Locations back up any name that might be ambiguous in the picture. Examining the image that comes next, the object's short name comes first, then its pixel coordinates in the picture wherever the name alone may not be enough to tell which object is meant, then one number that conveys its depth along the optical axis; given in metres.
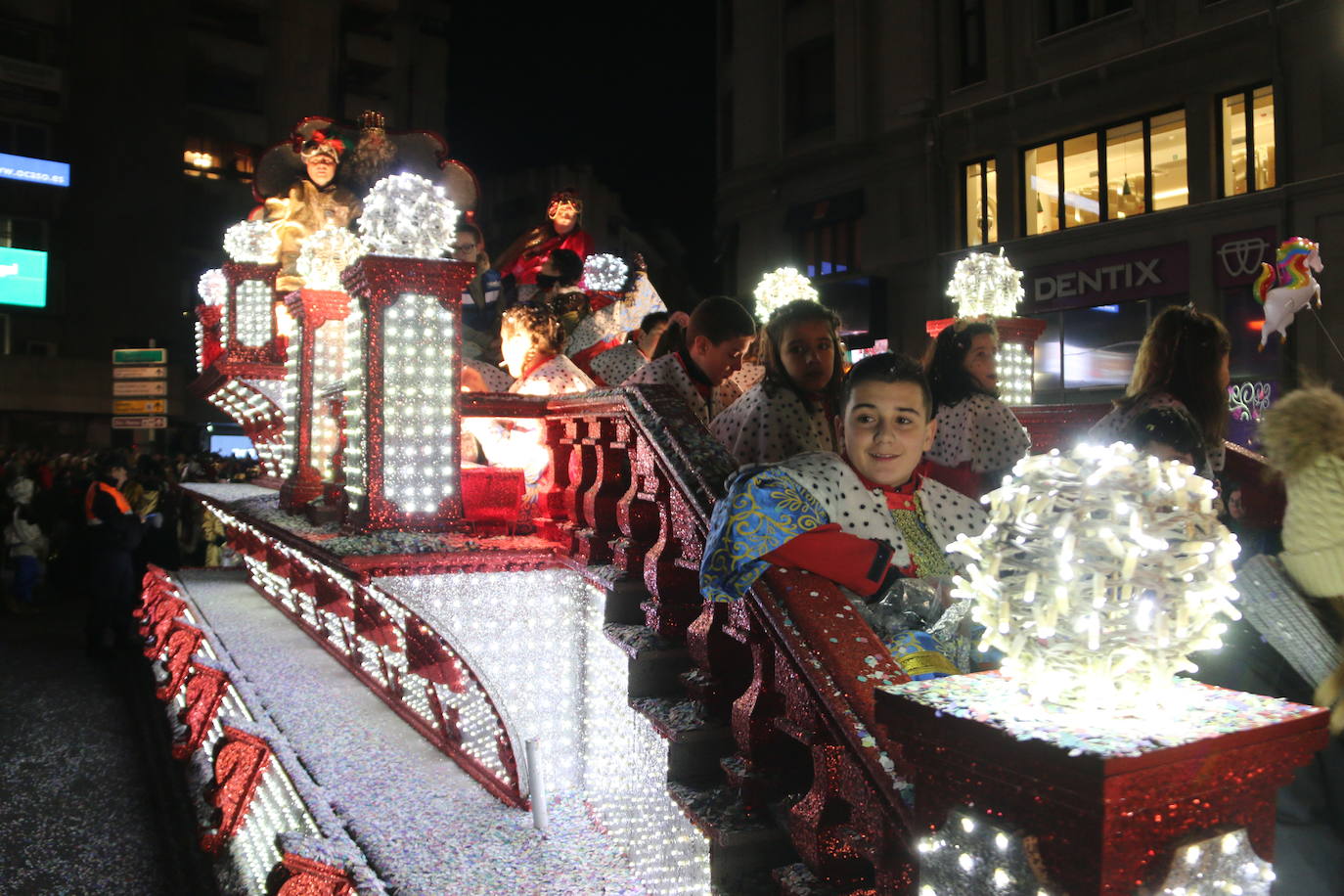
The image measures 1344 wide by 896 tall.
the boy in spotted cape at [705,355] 4.82
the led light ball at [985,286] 8.45
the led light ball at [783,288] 8.64
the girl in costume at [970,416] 4.73
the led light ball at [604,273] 10.77
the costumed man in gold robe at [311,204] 10.75
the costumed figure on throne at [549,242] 10.12
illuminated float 1.69
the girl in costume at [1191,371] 4.14
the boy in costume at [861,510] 2.75
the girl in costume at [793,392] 3.97
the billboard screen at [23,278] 30.27
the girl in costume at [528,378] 6.50
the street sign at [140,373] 20.20
